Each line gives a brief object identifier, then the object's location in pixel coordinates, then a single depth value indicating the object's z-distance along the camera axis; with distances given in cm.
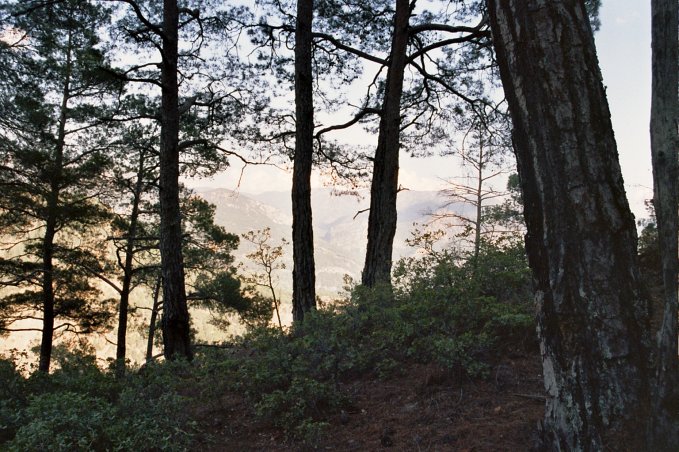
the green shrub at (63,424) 270
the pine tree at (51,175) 959
